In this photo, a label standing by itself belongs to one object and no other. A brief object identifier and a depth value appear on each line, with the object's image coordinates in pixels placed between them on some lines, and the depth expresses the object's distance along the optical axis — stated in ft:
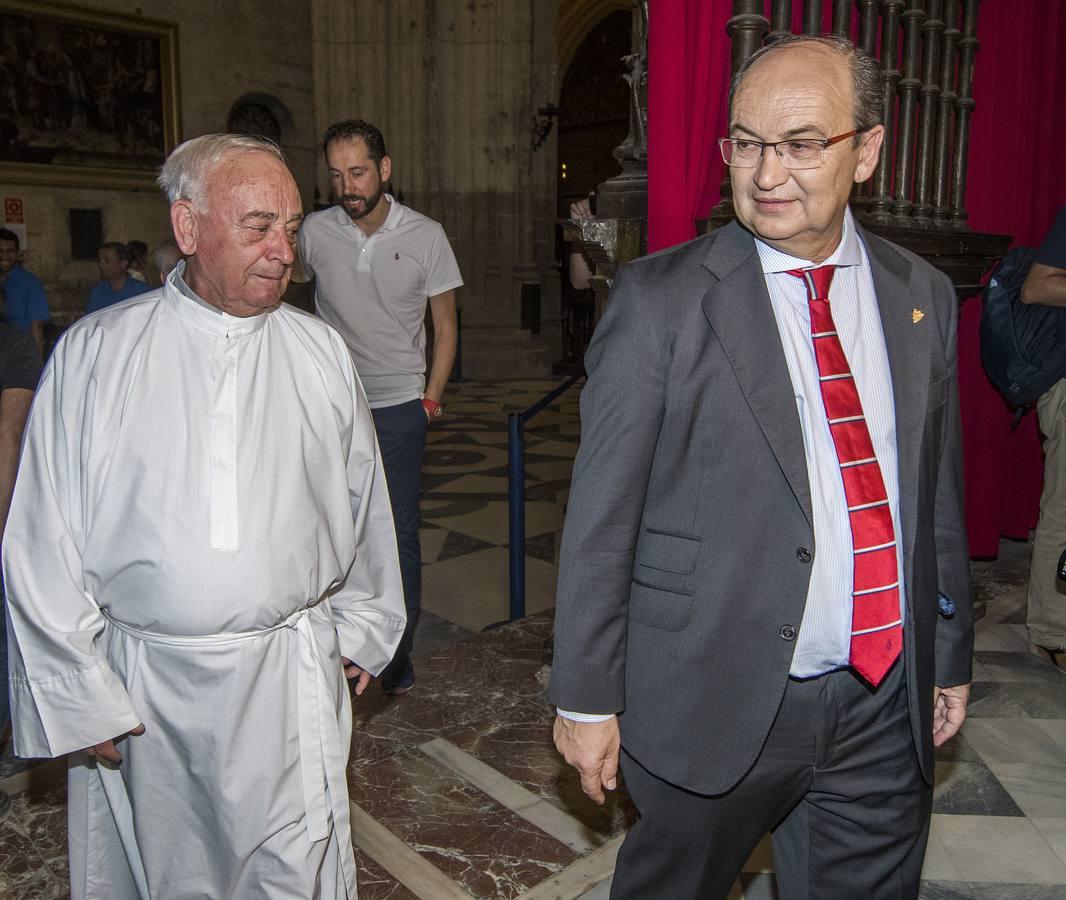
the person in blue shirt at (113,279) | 22.03
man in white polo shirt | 11.48
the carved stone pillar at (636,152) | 10.88
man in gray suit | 4.85
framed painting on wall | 36.52
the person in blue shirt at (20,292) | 21.83
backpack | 12.42
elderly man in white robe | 5.79
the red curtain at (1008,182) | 14.84
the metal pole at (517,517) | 13.56
